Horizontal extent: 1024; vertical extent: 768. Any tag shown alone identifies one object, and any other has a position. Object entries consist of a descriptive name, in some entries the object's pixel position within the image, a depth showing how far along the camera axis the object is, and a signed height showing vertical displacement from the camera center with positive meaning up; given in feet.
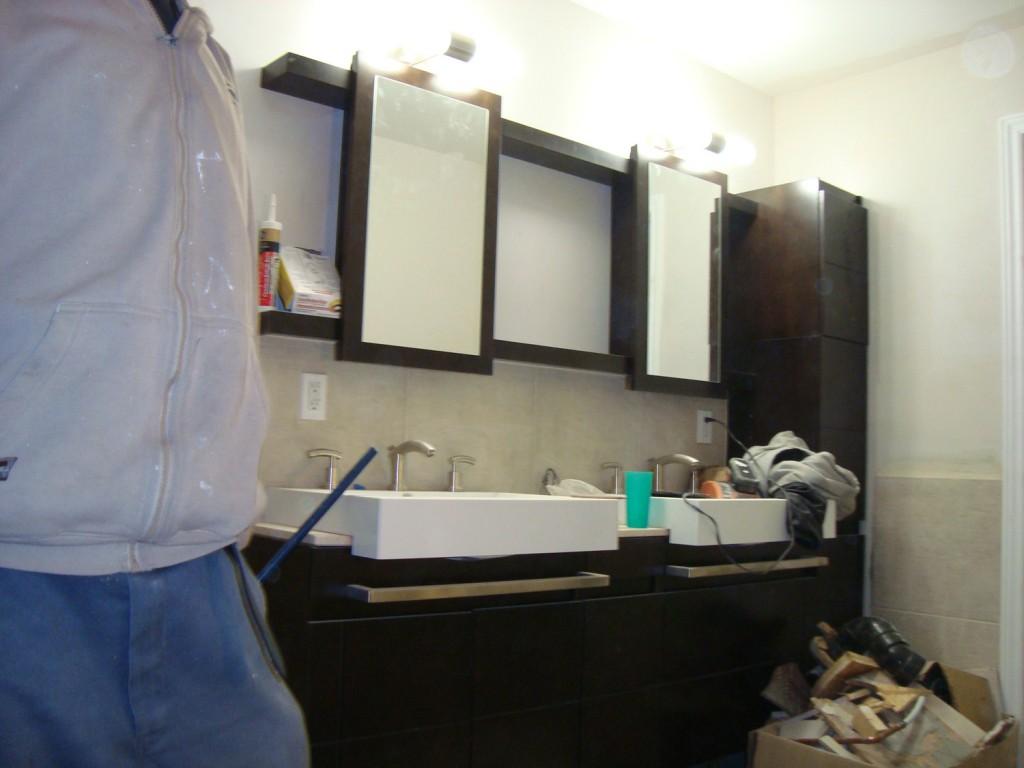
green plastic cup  7.41 -0.45
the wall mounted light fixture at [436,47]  7.22 +3.12
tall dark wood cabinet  9.49 +1.39
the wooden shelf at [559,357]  7.73 +0.75
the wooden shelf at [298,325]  6.39 +0.76
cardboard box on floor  7.13 -2.41
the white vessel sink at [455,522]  5.23 -0.54
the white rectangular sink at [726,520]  7.22 -0.61
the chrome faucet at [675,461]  8.58 -0.17
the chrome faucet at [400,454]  6.77 -0.15
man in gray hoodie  2.39 +0.05
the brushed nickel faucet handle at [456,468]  7.48 -0.26
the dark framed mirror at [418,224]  6.87 +1.69
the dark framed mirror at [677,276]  8.86 +1.72
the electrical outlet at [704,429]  9.84 +0.19
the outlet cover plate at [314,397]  6.79 +0.26
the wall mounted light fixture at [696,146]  9.30 +3.14
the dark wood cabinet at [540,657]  5.24 -1.49
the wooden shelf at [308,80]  6.60 +2.62
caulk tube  6.35 +1.20
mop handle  3.51 -0.36
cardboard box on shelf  6.48 +1.08
